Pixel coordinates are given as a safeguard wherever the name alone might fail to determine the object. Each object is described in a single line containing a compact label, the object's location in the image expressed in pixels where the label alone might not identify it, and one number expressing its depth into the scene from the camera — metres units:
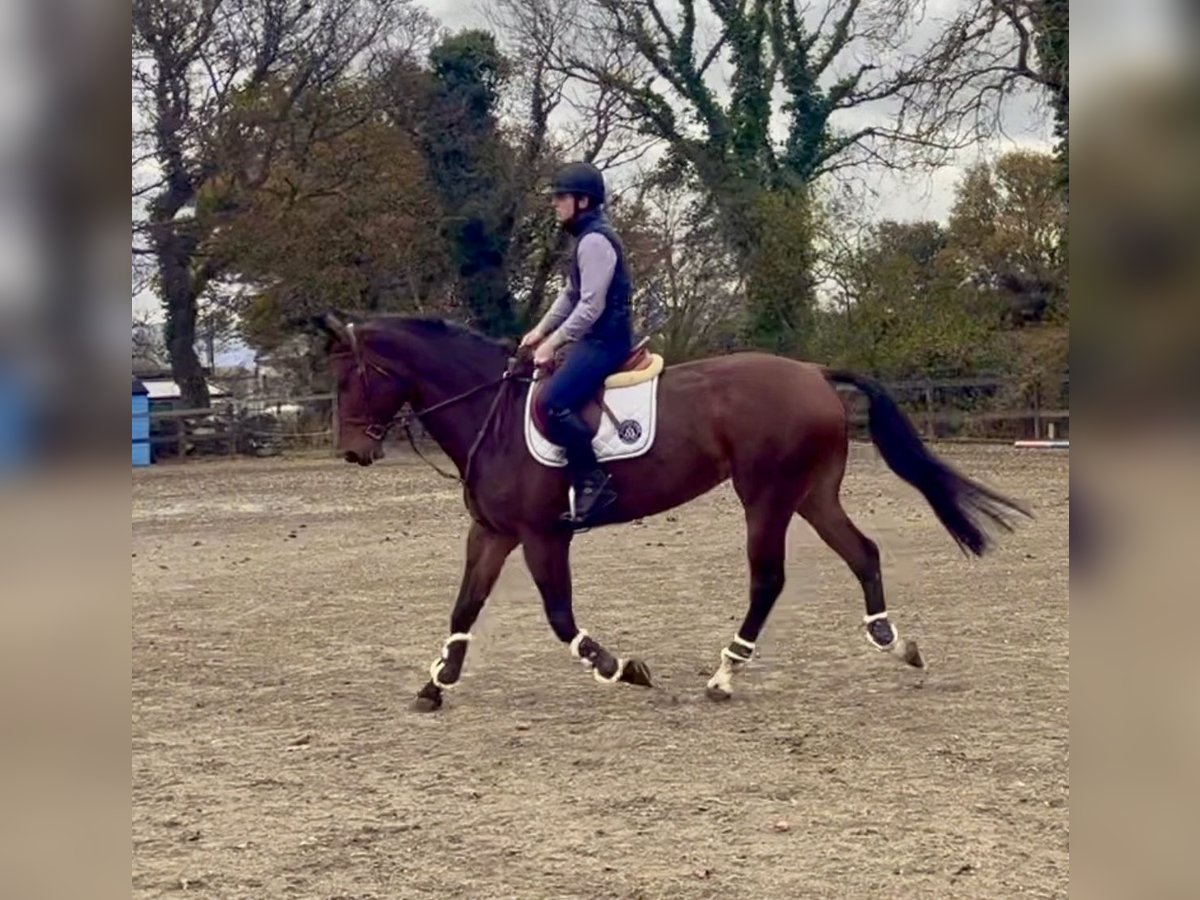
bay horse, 5.87
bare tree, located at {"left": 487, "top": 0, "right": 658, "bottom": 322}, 30.02
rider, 5.70
